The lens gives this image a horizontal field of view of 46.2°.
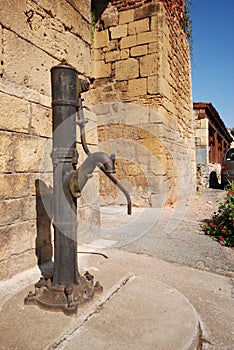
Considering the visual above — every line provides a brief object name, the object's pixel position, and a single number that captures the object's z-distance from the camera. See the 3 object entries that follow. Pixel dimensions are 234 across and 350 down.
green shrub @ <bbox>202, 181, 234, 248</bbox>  3.19
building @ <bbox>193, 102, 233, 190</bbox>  9.01
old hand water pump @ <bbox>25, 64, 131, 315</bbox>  1.50
